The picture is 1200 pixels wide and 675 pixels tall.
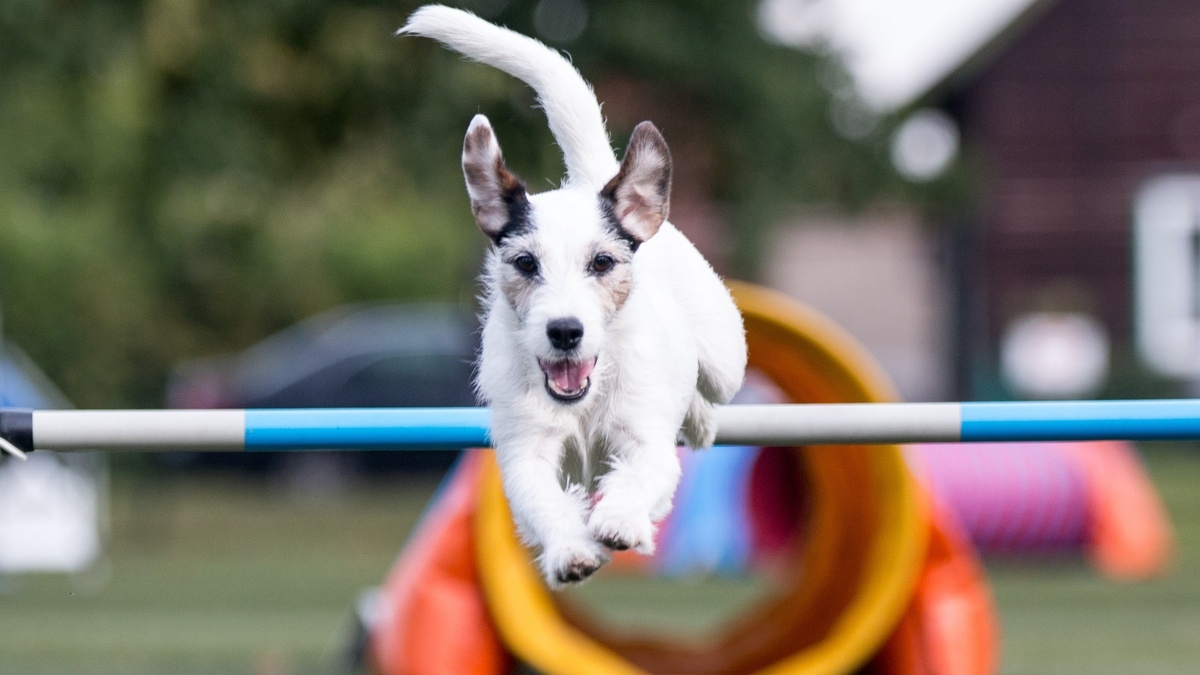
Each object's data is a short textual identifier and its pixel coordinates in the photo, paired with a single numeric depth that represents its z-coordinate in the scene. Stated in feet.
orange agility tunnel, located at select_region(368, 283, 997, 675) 39.93
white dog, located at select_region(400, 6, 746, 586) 19.44
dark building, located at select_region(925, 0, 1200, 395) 179.73
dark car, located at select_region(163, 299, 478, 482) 123.13
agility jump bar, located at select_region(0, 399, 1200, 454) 25.23
